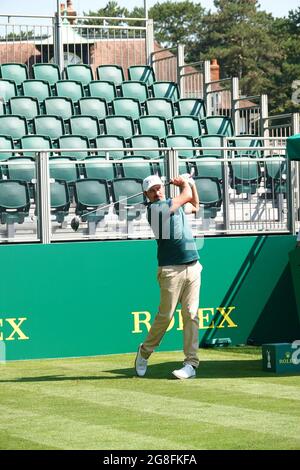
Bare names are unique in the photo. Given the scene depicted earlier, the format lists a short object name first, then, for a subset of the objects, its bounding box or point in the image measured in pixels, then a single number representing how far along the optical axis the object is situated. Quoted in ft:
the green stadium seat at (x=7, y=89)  66.65
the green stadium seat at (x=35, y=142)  59.06
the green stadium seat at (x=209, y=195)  51.47
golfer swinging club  39.91
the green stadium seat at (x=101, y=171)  50.85
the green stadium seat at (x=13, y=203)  48.06
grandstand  48.24
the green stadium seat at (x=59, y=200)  49.06
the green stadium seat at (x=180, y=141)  62.13
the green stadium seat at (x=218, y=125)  67.92
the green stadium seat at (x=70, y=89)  68.33
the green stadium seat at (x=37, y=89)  67.82
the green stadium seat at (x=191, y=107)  69.92
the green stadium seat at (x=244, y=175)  51.80
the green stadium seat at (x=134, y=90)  70.64
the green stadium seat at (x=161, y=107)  68.54
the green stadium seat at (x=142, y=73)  74.38
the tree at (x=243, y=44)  267.18
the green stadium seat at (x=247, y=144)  60.43
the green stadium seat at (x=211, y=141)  63.57
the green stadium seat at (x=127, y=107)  67.62
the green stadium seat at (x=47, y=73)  70.64
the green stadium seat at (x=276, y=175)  52.75
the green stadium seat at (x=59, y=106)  65.62
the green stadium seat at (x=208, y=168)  51.29
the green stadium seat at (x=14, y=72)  69.92
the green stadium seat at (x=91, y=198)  50.31
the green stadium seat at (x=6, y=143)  58.08
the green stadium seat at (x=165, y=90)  71.77
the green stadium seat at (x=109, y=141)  60.59
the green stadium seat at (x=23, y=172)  48.78
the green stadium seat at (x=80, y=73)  71.46
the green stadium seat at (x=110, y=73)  73.56
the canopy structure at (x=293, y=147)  43.62
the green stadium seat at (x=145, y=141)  61.41
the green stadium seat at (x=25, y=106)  65.00
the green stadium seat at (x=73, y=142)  59.67
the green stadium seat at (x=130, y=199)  50.19
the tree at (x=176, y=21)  311.27
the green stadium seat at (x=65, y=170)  49.55
